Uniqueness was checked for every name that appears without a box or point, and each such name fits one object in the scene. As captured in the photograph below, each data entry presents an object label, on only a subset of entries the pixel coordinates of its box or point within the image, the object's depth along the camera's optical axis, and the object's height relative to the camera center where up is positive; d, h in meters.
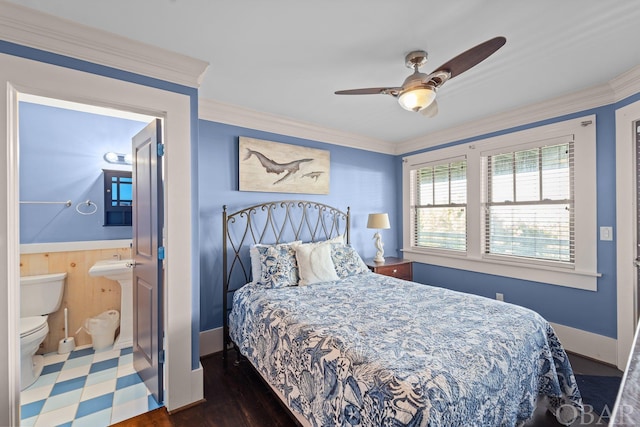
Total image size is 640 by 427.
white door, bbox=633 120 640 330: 2.35 -0.15
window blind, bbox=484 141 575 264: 2.87 +0.08
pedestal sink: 2.84 -0.88
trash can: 2.82 -1.14
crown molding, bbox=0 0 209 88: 1.57 +1.04
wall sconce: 3.08 +0.62
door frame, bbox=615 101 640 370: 2.37 -0.14
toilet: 2.23 -0.88
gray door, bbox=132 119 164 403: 2.07 -0.34
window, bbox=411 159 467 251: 3.76 +0.09
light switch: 2.54 -0.20
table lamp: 3.79 -0.17
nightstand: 3.60 -0.72
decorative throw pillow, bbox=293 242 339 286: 2.73 -0.50
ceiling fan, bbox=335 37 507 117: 1.52 +0.81
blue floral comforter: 1.21 -0.74
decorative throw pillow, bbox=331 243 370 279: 3.05 -0.53
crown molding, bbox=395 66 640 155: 2.35 +1.02
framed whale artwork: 3.08 +0.53
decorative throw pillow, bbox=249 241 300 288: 2.61 -0.50
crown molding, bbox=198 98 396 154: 2.87 +1.02
